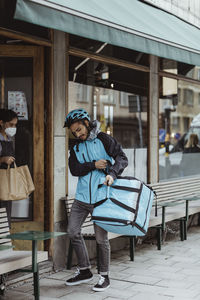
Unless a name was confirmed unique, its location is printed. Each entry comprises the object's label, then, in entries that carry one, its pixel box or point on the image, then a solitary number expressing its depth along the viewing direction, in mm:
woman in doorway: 6223
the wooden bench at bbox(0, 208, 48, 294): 4984
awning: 4816
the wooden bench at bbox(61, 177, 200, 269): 6719
